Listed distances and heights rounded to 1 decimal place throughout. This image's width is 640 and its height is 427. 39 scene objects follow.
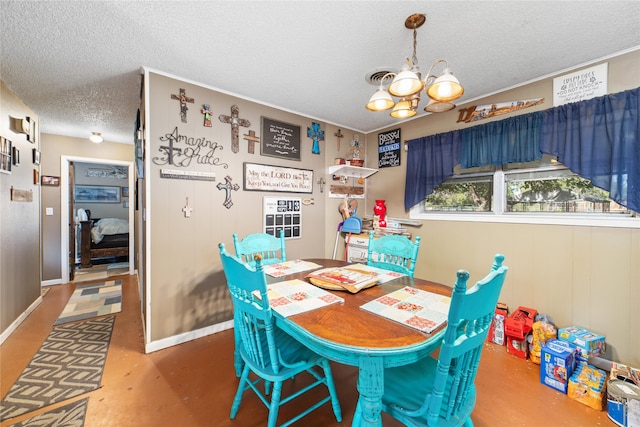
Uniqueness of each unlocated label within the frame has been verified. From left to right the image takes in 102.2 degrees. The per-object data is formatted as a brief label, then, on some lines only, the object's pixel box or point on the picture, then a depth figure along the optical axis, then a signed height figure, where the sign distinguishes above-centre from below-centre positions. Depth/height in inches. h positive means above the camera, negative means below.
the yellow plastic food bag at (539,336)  80.9 -39.0
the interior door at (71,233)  161.0 -14.7
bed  191.6 -23.5
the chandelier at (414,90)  53.4 +26.8
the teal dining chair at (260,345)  44.9 -27.7
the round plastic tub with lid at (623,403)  56.7 -42.9
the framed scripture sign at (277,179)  109.3 +14.8
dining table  36.2 -19.1
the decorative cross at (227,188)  102.7 +9.0
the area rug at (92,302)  114.7 -46.4
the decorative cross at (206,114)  96.5 +36.2
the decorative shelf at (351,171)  135.1 +22.5
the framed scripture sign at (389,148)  135.9 +34.3
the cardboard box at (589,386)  63.8 -44.0
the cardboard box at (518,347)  85.0 -44.9
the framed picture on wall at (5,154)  90.8 +19.9
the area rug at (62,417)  57.5 -47.7
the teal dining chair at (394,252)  78.4 -13.2
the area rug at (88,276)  167.6 -44.9
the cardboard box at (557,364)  69.4 -41.6
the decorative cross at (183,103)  91.6 +38.3
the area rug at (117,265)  202.5 -44.6
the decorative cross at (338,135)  140.1 +41.7
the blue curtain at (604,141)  71.3 +21.4
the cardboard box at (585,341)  73.0 -37.3
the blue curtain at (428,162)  110.6 +22.4
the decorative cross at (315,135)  128.6 +38.5
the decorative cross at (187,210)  93.8 +0.2
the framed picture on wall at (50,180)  150.9 +17.4
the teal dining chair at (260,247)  86.0 -12.6
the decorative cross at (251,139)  108.0 +30.0
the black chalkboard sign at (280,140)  113.1 +32.6
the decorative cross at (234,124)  103.3 +34.8
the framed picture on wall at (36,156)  123.0 +25.6
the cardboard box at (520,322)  84.5 -36.6
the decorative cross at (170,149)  89.3 +21.1
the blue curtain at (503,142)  88.9 +26.3
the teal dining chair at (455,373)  32.2 -22.4
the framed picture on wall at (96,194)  257.6 +16.3
